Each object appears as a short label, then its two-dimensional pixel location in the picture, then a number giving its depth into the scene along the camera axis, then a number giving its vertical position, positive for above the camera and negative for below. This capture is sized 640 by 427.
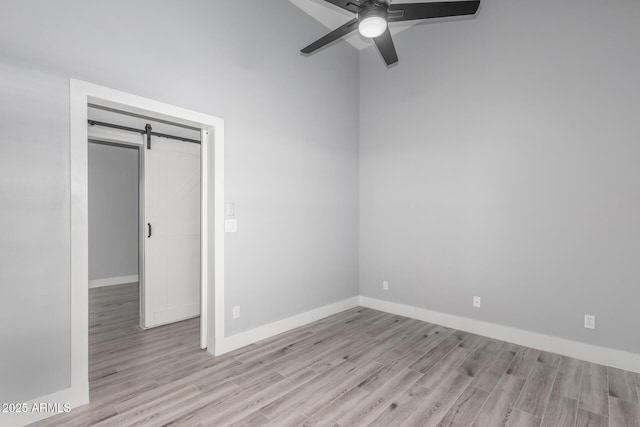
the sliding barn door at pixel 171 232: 3.72 -0.26
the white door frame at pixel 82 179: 2.09 +0.21
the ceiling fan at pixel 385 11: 2.04 +1.35
